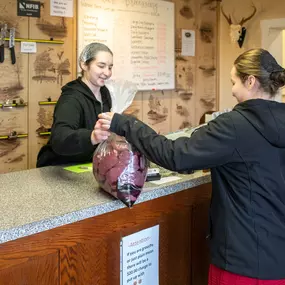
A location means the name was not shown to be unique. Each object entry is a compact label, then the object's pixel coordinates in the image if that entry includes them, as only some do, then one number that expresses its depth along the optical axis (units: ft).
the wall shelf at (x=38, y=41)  9.83
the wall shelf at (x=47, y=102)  10.36
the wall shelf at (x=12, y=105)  9.68
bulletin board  11.23
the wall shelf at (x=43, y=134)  10.49
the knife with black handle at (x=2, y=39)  9.50
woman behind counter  6.81
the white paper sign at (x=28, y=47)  9.95
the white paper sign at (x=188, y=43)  13.91
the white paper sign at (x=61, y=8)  10.39
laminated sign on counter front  5.13
